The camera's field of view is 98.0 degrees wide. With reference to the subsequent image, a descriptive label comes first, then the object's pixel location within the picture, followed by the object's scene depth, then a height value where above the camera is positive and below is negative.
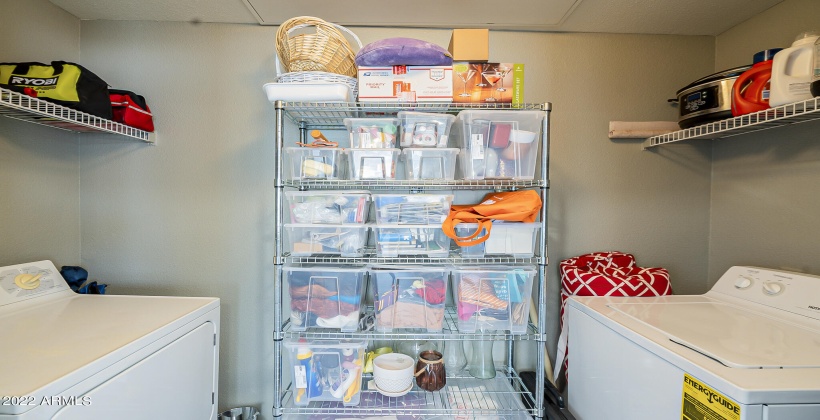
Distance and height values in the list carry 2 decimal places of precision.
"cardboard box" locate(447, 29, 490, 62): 1.37 +0.61
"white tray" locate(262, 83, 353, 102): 1.29 +0.40
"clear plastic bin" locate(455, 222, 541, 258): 1.37 -0.13
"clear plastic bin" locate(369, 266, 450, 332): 1.38 -0.37
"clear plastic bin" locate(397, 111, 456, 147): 1.36 +0.29
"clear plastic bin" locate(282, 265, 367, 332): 1.38 -0.37
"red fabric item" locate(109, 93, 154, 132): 1.54 +0.38
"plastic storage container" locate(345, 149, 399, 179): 1.36 +0.14
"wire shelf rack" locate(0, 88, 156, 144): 1.14 +0.30
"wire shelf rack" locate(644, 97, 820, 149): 1.05 +0.30
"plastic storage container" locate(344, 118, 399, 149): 1.38 +0.27
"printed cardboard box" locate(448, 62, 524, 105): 1.36 +0.46
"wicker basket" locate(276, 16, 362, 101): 1.31 +0.56
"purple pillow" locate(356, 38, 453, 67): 1.30 +0.55
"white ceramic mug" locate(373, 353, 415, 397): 1.39 -0.69
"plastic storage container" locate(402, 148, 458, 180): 1.37 +0.15
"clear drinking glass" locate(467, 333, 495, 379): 1.65 -0.73
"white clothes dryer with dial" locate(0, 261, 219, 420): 0.76 -0.39
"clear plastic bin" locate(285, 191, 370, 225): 1.37 -0.02
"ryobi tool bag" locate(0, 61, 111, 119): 1.23 +0.41
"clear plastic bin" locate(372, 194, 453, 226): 1.36 -0.02
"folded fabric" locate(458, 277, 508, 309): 1.38 -0.35
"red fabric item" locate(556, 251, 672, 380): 1.45 -0.30
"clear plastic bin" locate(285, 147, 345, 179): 1.36 +0.15
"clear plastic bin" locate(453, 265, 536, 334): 1.38 -0.36
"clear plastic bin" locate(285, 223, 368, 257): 1.37 -0.15
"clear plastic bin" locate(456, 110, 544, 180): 1.33 +0.23
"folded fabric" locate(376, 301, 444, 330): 1.38 -0.44
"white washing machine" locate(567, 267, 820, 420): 0.75 -0.36
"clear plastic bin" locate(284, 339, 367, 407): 1.37 -0.66
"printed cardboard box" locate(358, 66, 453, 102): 1.34 +0.45
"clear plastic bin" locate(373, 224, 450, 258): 1.38 -0.15
